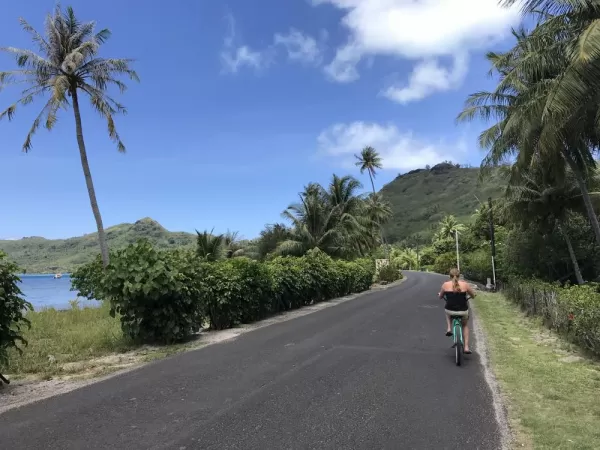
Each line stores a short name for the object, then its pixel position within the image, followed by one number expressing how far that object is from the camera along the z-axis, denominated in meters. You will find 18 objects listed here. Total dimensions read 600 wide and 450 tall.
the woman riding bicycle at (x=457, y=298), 9.23
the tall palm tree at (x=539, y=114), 13.17
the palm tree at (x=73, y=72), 21.72
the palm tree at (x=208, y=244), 33.53
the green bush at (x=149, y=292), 10.55
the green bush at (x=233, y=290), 13.31
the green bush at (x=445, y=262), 76.57
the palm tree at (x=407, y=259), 102.78
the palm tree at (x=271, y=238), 35.12
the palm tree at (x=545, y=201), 24.52
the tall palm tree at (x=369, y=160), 66.88
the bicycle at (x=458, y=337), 8.90
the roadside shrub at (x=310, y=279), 18.73
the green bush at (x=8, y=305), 6.75
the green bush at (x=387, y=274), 50.21
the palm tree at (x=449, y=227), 88.76
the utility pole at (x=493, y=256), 35.54
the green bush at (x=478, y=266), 42.69
